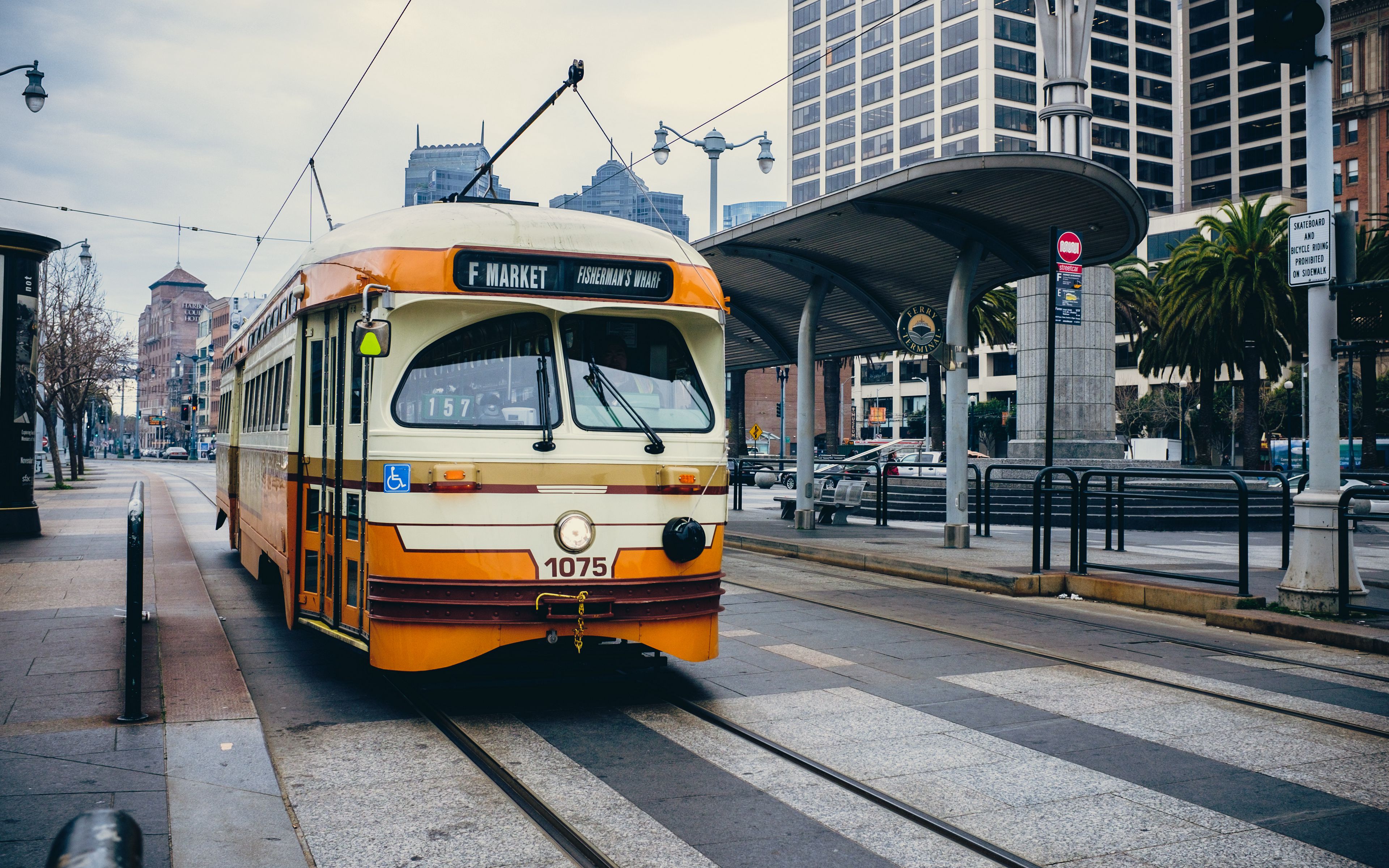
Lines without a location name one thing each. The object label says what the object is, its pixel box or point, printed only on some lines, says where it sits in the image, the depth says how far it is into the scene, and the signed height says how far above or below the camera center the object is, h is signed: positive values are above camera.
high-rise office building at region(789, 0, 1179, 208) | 79.56 +27.10
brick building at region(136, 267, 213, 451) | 153.88 +14.29
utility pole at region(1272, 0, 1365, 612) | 9.93 +0.21
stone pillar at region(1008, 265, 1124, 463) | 23.80 +1.58
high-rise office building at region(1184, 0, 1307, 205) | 85.44 +25.78
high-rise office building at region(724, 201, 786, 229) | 160.25 +36.31
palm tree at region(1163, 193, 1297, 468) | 34.19 +4.64
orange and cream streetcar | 6.30 +0.04
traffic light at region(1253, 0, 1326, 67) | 10.00 +3.73
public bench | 20.08 -1.02
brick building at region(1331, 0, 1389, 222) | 73.69 +22.67
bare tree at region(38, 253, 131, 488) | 36.19 +3.35
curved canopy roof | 13.37 +2.94
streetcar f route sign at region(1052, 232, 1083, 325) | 13.52 +2.01
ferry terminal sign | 16.44 +1.71
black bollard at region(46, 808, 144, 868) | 1.49 -0.55
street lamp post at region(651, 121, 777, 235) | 27.39 +7.30
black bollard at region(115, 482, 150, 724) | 6.11 -0.92
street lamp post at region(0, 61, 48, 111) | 21.12 +6.56
